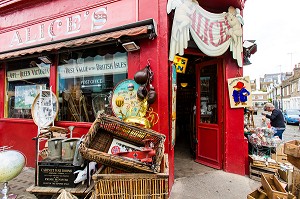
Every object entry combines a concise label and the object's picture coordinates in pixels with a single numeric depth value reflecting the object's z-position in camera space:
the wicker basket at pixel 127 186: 2.07
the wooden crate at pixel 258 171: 3.78
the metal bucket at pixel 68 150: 2.92
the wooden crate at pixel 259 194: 2.59
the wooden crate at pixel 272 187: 2.35
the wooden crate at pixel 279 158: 4.13
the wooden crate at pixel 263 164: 3.83
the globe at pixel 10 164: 2.83
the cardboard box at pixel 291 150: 2.47
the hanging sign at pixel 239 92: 4.03
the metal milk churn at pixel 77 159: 2.79
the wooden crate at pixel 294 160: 2.56
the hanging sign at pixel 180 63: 4.80
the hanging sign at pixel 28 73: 4.72
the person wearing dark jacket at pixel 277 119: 5.57
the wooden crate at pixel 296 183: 2.56
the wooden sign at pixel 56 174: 2.80
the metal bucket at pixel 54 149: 2.97
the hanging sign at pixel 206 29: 3.33
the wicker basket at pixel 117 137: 2.06
